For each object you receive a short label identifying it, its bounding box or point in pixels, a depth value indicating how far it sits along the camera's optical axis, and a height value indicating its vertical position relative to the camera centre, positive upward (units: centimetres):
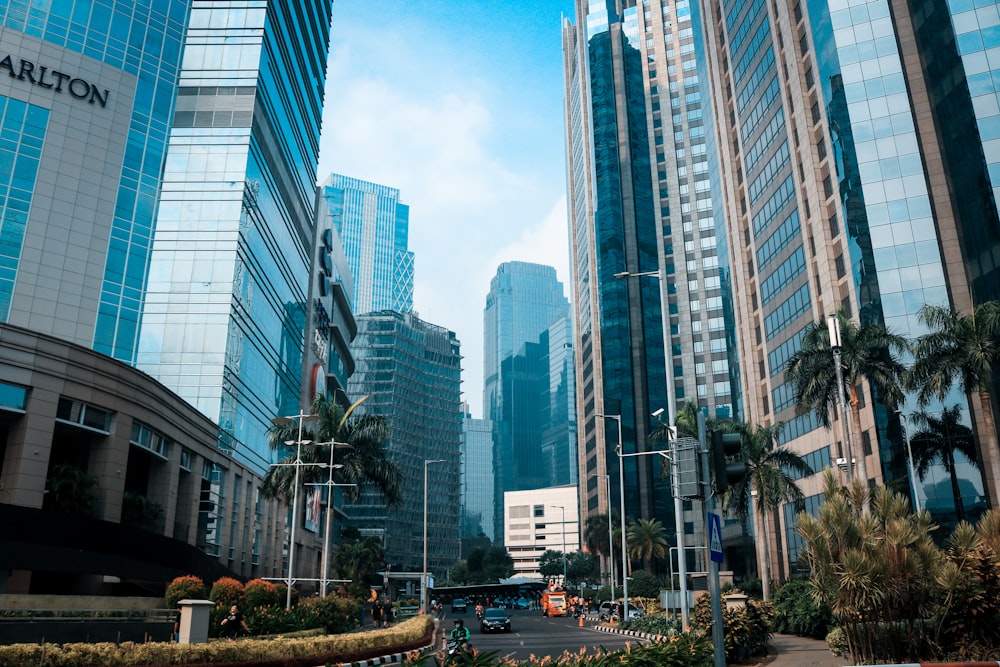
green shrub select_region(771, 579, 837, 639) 3422 -106
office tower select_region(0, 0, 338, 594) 5084 +2735
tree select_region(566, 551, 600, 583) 15238 +391
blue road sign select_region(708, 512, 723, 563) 1402 +82
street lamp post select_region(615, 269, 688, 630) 2977 +320
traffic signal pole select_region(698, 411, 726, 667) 1355 +0
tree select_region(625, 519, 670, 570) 10469 +587
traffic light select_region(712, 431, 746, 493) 1354 +199
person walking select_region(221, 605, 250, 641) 2602 -92
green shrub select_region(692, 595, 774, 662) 2466 -123
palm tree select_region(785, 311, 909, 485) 4394 +1156
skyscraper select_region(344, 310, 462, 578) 18825 +1588
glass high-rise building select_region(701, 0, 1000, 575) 5453 +2843
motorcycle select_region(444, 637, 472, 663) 2385 -150
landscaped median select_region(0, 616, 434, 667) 1808 -140
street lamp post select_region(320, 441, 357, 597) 4743 +446
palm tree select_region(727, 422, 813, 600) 5409 +722
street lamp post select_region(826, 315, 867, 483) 3628 +996
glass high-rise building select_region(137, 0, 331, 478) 6456 +2986
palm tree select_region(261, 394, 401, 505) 5538 +905
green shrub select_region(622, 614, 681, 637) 3781 -176
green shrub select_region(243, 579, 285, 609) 3288 -7
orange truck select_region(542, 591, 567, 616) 7831 -123
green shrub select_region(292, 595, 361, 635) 3331 -89
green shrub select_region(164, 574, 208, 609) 3134 +11
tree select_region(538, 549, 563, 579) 16562 +442
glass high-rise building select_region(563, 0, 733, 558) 13512 +5878
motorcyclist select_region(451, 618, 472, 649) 2505 -126
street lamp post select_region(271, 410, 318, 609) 3879 +411
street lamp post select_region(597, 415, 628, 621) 5311 +58
